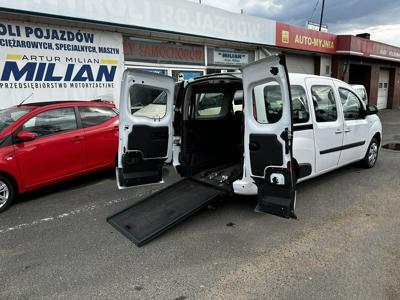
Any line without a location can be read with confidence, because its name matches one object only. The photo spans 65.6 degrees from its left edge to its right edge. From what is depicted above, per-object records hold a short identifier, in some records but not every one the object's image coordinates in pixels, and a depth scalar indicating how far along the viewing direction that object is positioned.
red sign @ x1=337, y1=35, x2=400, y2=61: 17.22
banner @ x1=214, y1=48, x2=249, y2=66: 12.17
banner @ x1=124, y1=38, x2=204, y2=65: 9.67
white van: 3.67
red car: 4.68
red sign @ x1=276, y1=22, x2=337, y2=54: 13.87
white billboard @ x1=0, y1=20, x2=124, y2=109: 7.44
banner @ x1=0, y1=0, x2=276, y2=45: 7.37
